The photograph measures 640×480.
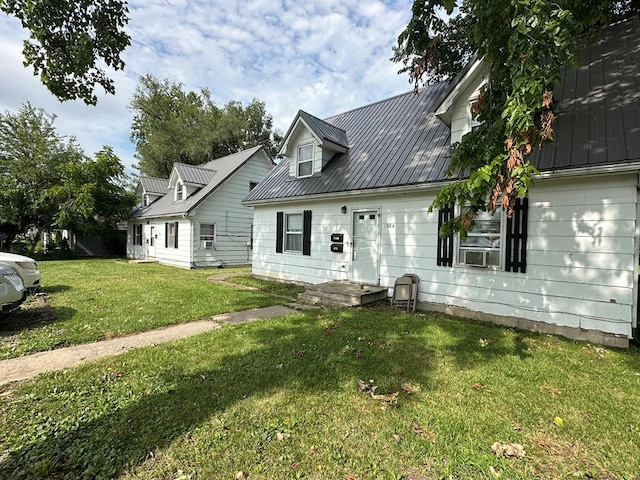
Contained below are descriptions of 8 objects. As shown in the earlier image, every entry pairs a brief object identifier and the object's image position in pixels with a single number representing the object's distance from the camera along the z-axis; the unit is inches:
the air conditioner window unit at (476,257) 264.2
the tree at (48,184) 742.5
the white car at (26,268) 285.4
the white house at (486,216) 211.3
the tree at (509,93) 140.6
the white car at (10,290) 201.0
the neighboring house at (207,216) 630.5
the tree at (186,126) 1120.2
